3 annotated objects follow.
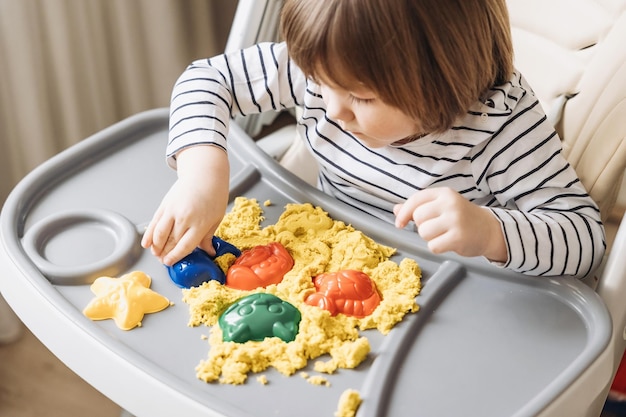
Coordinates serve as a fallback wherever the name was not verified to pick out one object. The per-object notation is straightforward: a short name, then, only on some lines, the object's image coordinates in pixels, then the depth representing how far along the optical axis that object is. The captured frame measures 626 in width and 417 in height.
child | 0.61
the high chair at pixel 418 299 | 0.59
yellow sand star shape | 0.65
